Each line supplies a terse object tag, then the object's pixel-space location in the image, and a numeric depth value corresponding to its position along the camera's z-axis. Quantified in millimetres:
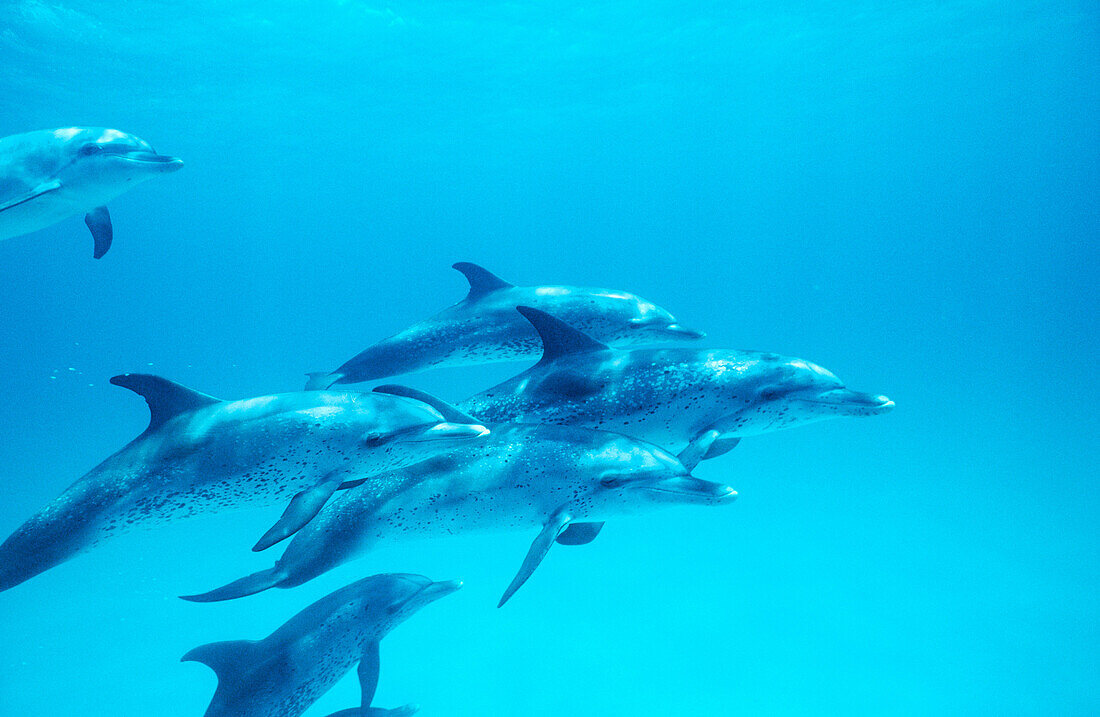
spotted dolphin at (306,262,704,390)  5285
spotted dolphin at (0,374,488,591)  3588
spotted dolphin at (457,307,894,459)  4418
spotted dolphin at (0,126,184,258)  5840
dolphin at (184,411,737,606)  3785
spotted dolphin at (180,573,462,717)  4488
